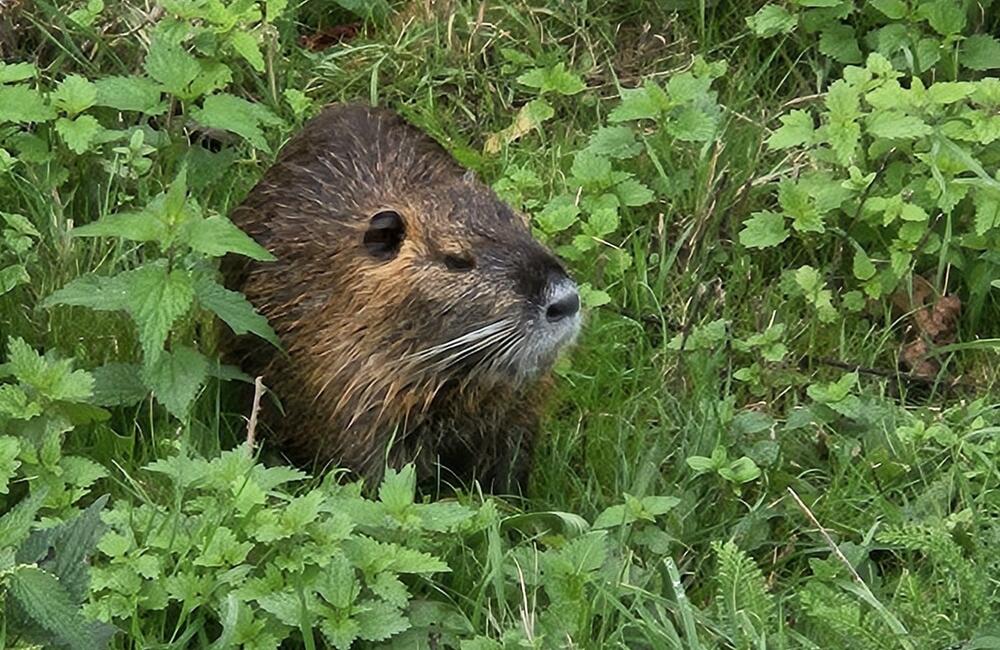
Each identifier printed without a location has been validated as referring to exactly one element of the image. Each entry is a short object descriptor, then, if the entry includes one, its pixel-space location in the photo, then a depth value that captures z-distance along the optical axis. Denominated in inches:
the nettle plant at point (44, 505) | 217.0
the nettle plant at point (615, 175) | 320.5
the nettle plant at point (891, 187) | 315.9
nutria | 265.0
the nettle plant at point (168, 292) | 258.8
